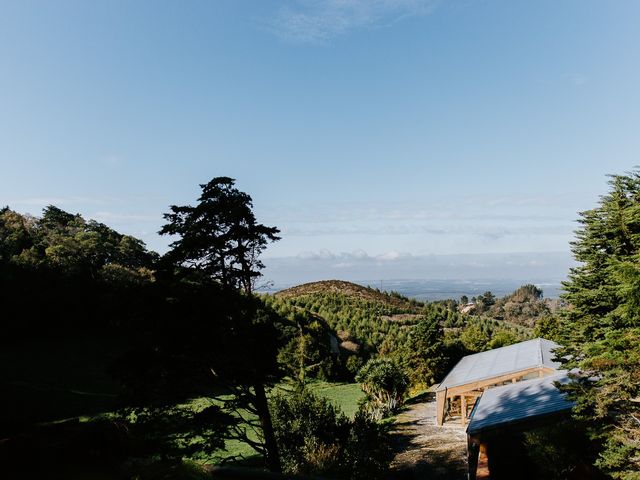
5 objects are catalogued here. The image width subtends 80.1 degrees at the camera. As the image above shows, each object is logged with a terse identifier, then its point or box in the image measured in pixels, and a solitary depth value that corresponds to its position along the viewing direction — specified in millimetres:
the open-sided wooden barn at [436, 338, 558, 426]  15742
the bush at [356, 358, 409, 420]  22816
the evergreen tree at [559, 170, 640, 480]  7625
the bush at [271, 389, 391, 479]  10938
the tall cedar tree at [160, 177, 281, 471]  9633
